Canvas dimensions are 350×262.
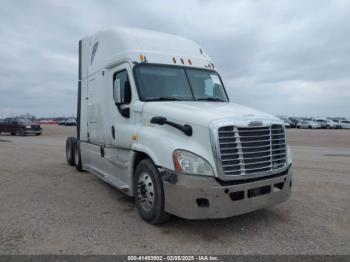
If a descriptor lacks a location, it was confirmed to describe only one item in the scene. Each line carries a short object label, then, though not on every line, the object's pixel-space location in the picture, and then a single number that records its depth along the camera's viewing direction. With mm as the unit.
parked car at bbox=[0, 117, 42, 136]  28156
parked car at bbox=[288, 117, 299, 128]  58447
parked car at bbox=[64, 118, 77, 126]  66306
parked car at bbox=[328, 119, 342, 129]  55709
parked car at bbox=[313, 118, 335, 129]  55750
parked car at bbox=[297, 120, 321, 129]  55250
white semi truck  4270
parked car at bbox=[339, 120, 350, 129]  55438
